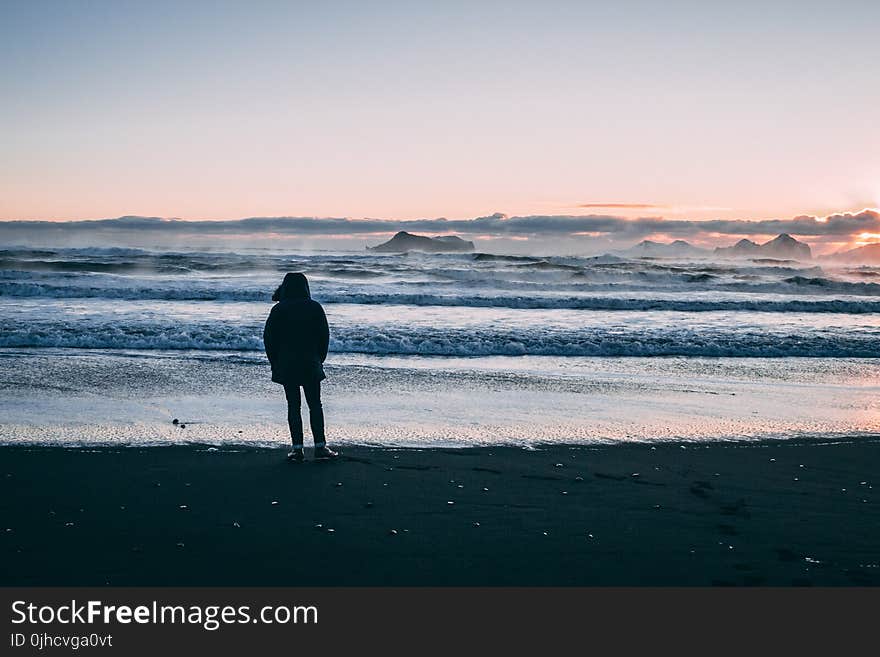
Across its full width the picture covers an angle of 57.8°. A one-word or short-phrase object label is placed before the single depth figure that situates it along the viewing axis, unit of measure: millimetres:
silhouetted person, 7598
